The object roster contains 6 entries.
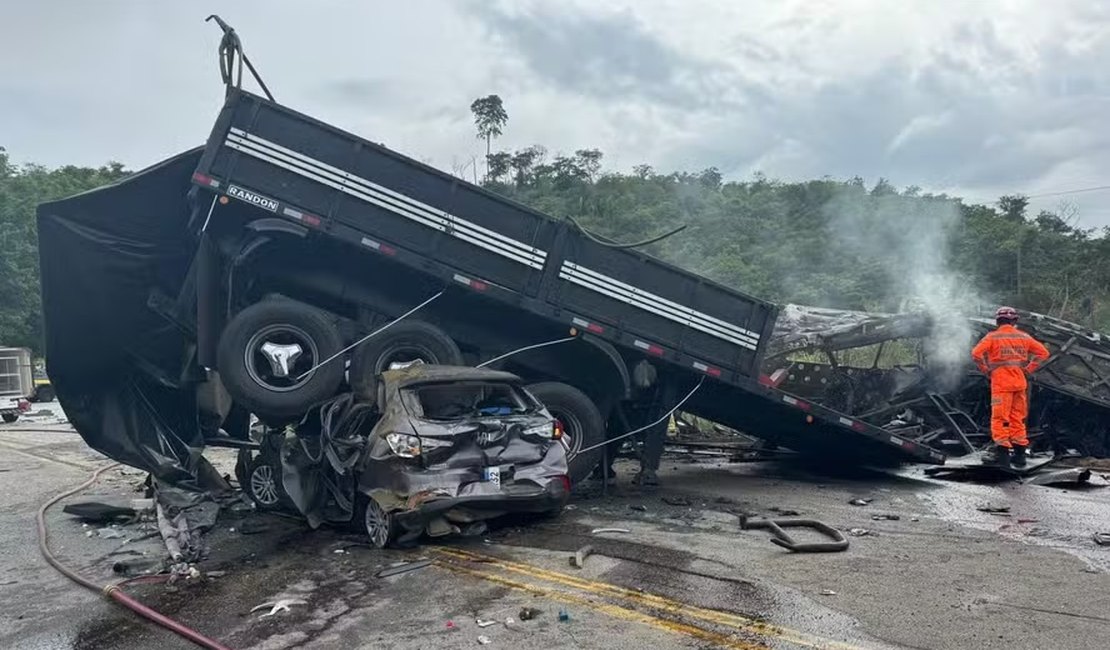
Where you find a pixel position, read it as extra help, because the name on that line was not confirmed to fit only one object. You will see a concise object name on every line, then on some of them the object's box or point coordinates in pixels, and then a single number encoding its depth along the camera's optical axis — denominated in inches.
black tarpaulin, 308.7
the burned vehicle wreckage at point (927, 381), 413.7
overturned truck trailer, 300.7
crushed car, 234.7
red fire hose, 167.5
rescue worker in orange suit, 357.7
